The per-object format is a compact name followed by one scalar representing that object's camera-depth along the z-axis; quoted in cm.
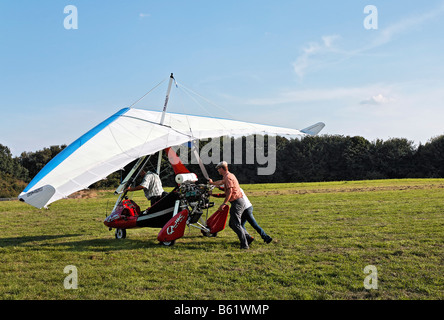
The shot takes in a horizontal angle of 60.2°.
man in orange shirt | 929
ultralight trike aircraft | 839
